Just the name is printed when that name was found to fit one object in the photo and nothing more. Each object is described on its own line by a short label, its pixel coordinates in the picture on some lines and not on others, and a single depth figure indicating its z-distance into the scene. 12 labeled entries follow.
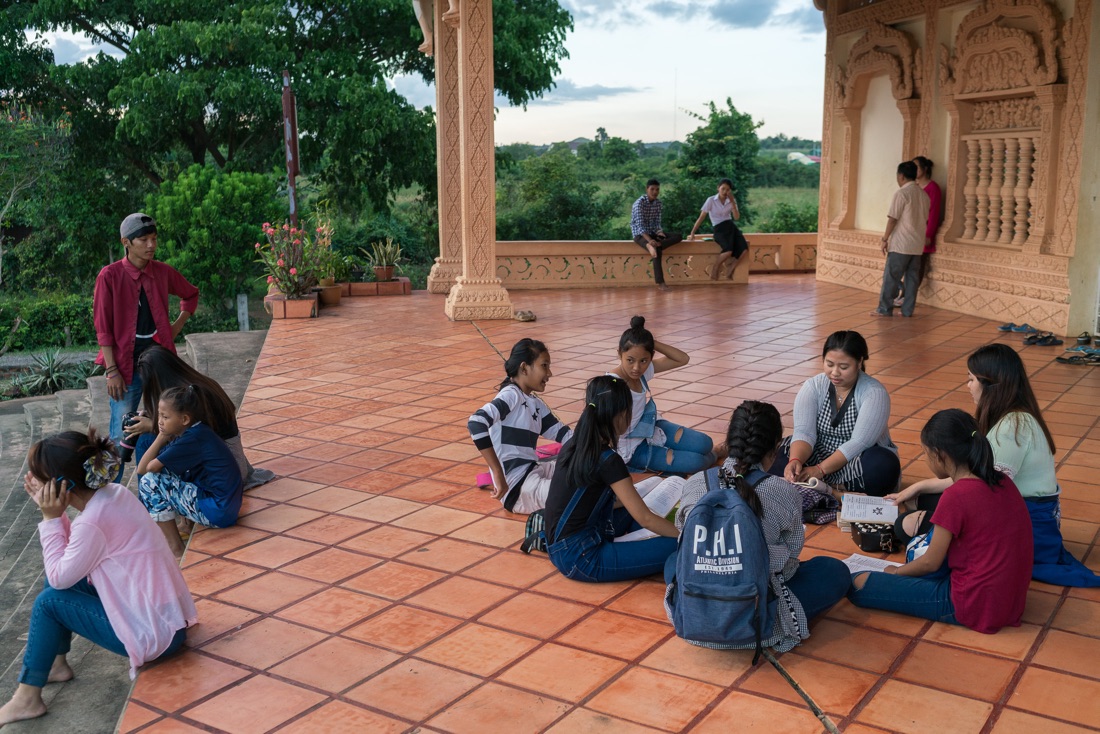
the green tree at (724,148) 23.00
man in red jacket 4.95
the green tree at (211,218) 16.92
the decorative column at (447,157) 12.06
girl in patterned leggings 4.18
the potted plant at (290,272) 10.62
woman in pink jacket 3.01
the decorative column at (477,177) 9.70
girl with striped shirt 4.32
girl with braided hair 3.07
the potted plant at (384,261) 12.72
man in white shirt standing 10.14
